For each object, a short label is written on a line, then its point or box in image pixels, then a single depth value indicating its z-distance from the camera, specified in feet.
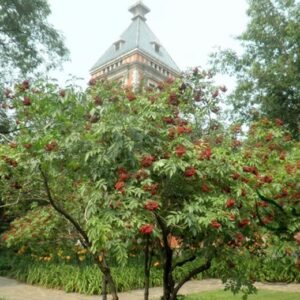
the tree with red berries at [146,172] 13.07
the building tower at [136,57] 110.93
